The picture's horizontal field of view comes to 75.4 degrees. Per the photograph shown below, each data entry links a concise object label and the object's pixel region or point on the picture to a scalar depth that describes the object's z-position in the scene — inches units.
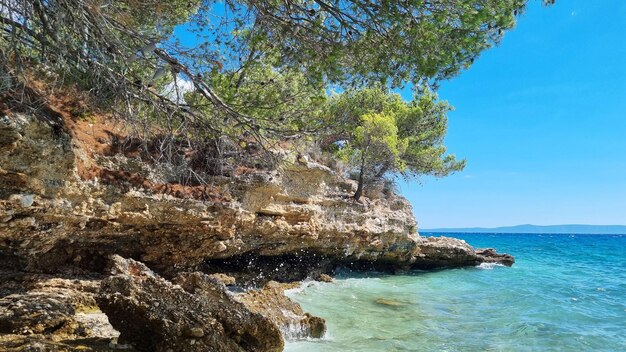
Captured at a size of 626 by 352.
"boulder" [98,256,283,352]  177.0
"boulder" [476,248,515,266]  1017.5
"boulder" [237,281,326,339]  286.7
